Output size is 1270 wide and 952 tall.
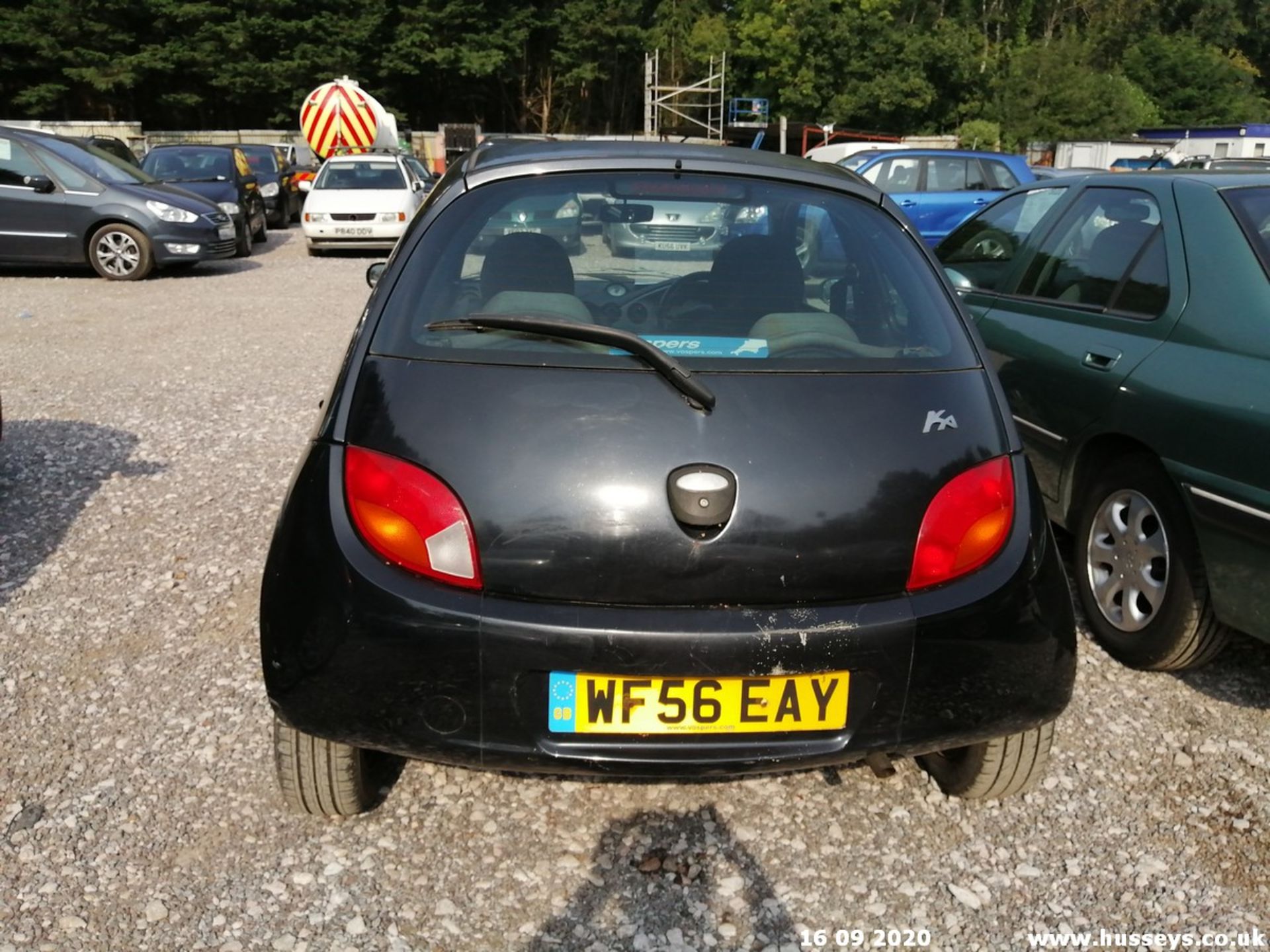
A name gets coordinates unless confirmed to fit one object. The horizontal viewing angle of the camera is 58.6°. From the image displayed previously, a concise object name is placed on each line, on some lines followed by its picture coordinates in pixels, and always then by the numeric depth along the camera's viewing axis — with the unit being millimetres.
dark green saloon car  3146
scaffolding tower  54344
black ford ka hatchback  2281
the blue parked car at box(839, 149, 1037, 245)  14992
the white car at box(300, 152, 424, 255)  15945
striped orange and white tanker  22172
